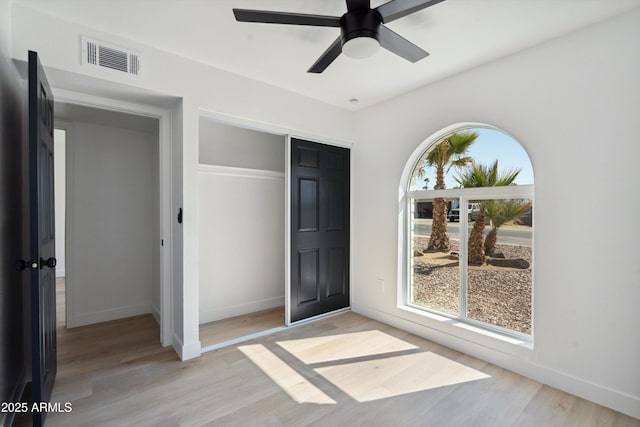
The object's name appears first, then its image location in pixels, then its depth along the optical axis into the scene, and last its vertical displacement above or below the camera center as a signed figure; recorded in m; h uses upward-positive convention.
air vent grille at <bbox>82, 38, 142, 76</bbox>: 2.16 +1.12
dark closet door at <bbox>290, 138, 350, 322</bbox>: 3.39 -0.23
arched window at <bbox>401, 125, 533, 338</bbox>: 2.59 -0.19
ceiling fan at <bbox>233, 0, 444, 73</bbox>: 1.57 +1.01
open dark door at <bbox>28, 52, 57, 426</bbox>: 1.64 -0.16
